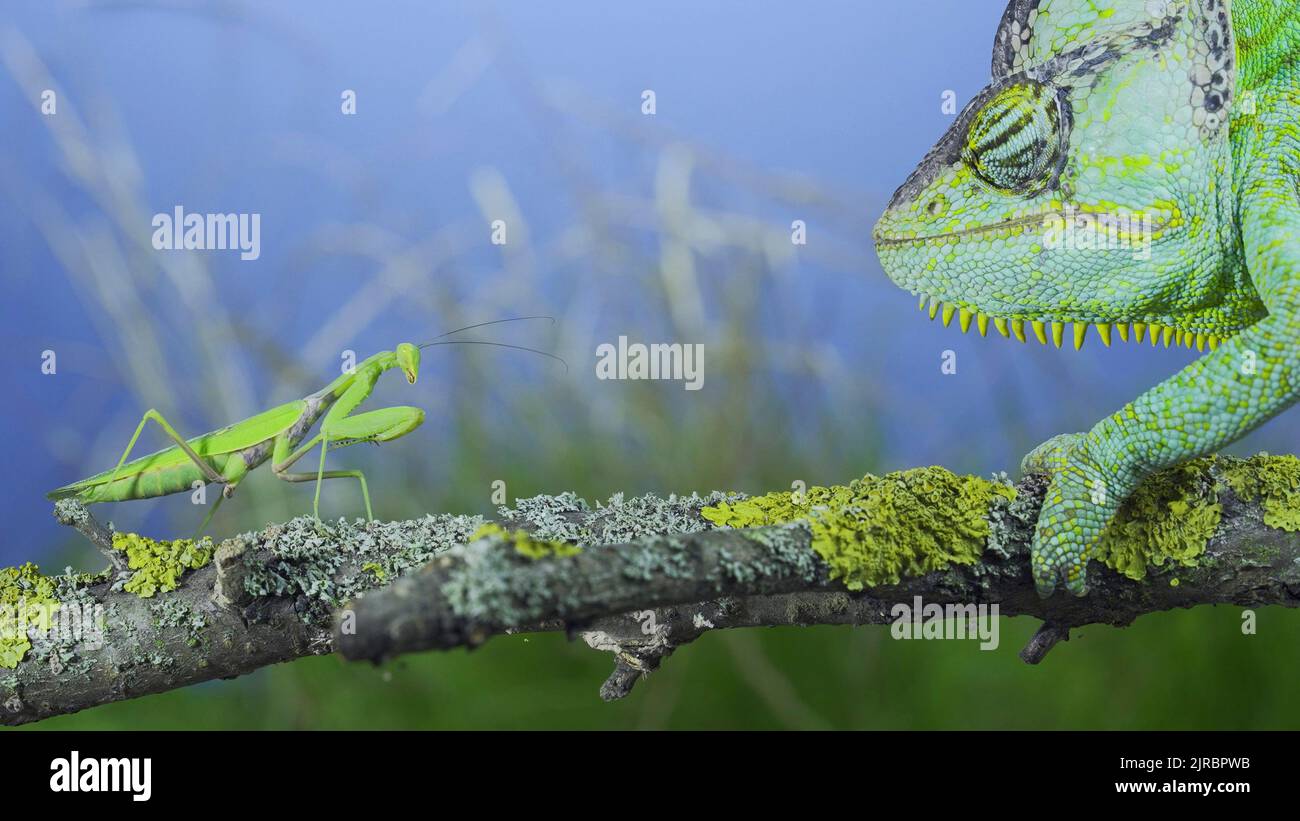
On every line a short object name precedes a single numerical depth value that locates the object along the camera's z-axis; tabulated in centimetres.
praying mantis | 59
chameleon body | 56
